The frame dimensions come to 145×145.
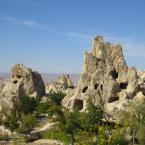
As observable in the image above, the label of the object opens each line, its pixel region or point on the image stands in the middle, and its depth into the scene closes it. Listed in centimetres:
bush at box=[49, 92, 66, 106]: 7793
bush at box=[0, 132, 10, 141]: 5617
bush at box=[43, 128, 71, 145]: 5298
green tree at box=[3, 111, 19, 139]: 5673
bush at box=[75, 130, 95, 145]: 2922
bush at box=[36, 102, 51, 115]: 6885
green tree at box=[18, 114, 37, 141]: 5578
